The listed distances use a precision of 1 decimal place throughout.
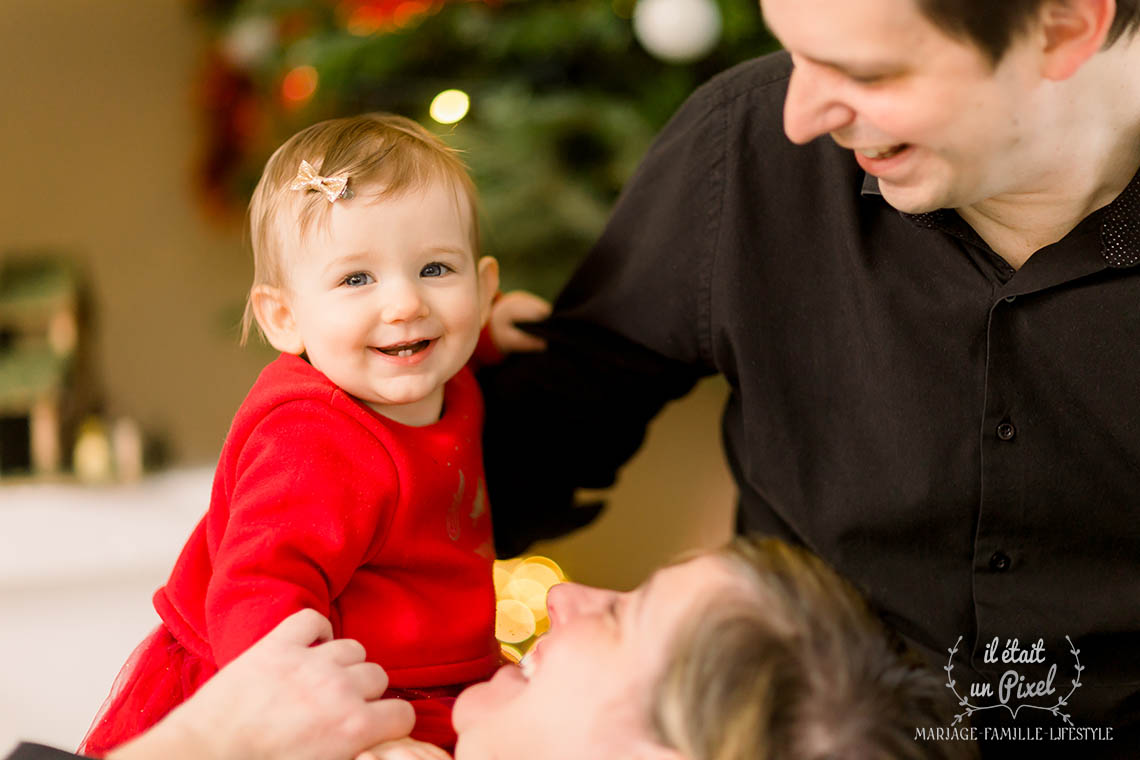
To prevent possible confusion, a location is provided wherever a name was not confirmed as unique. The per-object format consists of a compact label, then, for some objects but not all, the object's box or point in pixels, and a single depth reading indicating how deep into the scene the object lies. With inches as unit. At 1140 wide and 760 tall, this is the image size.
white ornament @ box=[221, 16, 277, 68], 93.4
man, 36.6
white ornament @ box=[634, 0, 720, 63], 66.6
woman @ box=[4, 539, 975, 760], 32.5
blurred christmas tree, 72.1
